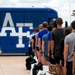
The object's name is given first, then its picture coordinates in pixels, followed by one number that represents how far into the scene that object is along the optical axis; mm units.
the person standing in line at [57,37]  7422
